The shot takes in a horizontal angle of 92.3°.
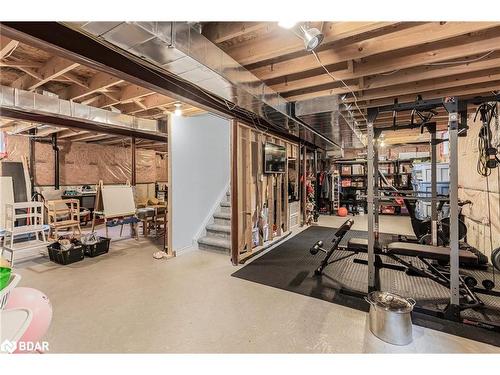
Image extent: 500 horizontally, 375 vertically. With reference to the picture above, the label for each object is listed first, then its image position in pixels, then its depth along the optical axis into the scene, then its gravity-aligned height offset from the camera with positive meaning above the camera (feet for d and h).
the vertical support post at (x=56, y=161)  21.48 +2.57
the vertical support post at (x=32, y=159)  20.51 +2.61
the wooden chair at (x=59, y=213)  14.23 -1.46
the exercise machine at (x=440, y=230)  11.15 -2.44
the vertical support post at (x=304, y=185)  21.75 +0.25
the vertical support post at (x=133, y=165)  17.83 +1.83
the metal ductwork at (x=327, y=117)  11.28 +3.77
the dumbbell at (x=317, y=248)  10.70 -2.75
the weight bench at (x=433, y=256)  7.98 -2.42
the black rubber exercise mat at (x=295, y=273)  8.92 -3.89
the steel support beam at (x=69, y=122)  12.45 +4.00
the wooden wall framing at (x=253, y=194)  12.42 -0.37
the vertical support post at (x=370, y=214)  8.54 -0.95
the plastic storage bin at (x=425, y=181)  17.75 +0.49
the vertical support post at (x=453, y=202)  7.17 -0.47
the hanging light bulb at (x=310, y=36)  5.68 +3.64
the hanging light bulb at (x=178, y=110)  13.99 +4.66
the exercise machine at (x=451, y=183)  7.20 +0.15
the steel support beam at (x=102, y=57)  5.23 +3.58
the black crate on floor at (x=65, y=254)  11.94 -3.27
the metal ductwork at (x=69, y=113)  10.59 +4.05
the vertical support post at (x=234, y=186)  12.34 +0.11
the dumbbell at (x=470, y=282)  8.69 -3.48
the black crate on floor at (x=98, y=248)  13.07 -3.27
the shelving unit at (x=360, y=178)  27.76 +1.18
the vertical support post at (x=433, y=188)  10.56 -0.05
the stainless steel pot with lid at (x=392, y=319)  6.15 -3.46
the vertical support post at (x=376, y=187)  9.43 -0.01
